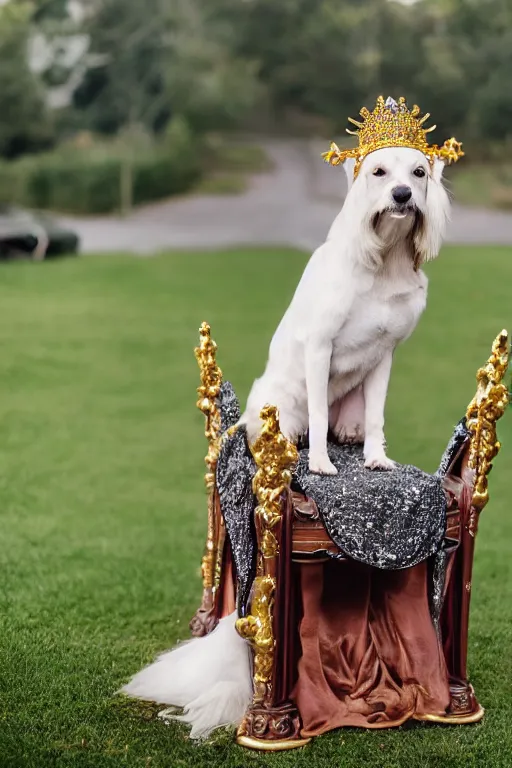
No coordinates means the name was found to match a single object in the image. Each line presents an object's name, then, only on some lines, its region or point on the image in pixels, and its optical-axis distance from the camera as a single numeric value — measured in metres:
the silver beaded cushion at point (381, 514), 2.03
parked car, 7.66
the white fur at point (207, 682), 2.17
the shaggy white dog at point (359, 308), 2.03
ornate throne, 2.03
